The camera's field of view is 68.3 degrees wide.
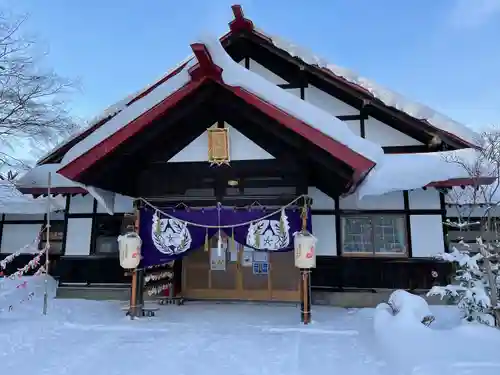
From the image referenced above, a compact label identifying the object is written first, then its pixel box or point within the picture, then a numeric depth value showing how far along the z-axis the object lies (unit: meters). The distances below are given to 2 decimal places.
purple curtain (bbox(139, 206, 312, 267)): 7.04
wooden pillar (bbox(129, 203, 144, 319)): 7.16
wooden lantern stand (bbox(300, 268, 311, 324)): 6.70
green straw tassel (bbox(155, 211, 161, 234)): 7.33
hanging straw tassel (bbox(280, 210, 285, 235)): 7.01
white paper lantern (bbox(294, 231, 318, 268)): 6.66
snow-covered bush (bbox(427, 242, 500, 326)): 5.54
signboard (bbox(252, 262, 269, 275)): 9.21
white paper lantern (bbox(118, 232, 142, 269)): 7.01
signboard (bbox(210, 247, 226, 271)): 9.41
